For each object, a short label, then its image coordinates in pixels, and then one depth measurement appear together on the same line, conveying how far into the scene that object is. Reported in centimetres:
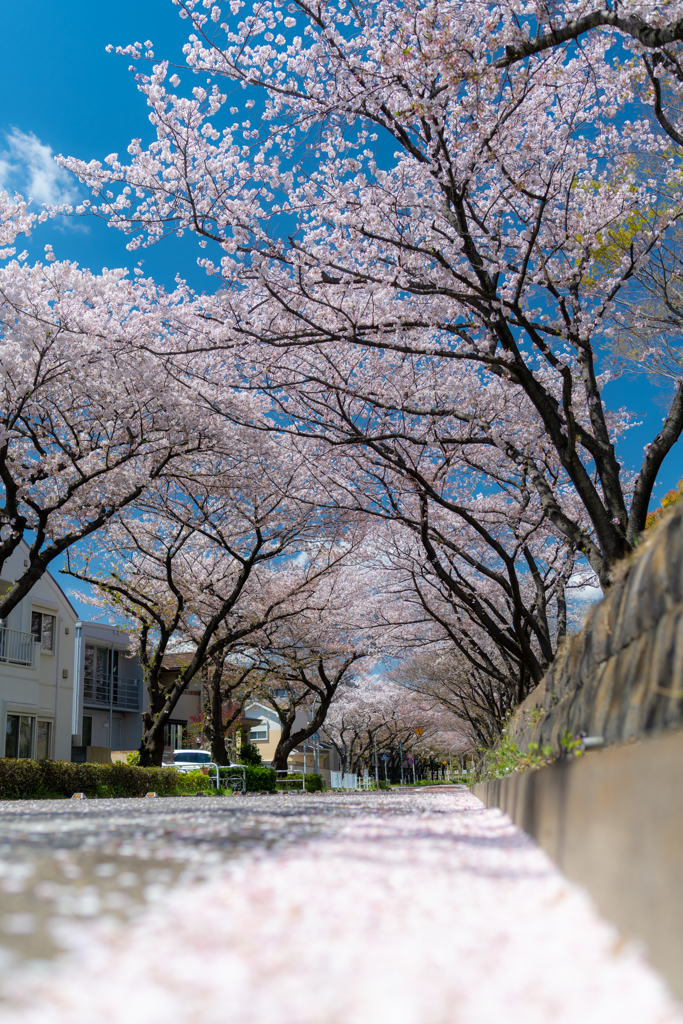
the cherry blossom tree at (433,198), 750
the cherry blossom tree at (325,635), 2389
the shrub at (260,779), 2130
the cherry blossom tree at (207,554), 1709
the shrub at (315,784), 2582
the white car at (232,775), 1989
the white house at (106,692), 3123
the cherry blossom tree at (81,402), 1255
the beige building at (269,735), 5674
